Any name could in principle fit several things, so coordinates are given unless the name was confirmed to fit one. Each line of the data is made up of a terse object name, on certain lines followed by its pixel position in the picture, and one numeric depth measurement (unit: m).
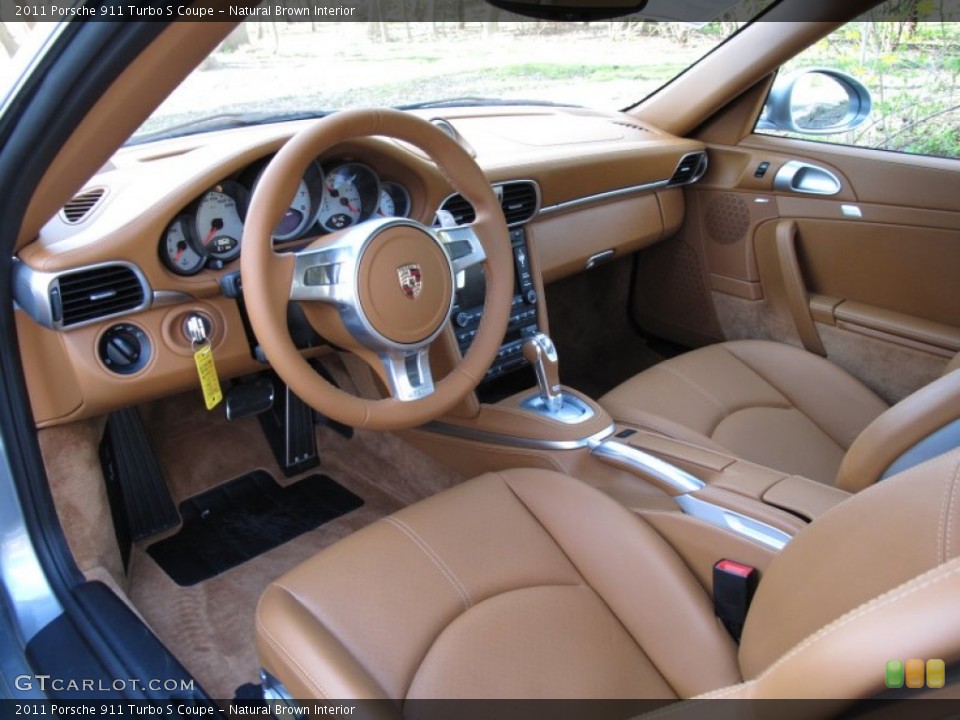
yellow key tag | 1.67
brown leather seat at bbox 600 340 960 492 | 2.01
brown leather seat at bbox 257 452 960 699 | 0.87
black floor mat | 2.16
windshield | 2.01
